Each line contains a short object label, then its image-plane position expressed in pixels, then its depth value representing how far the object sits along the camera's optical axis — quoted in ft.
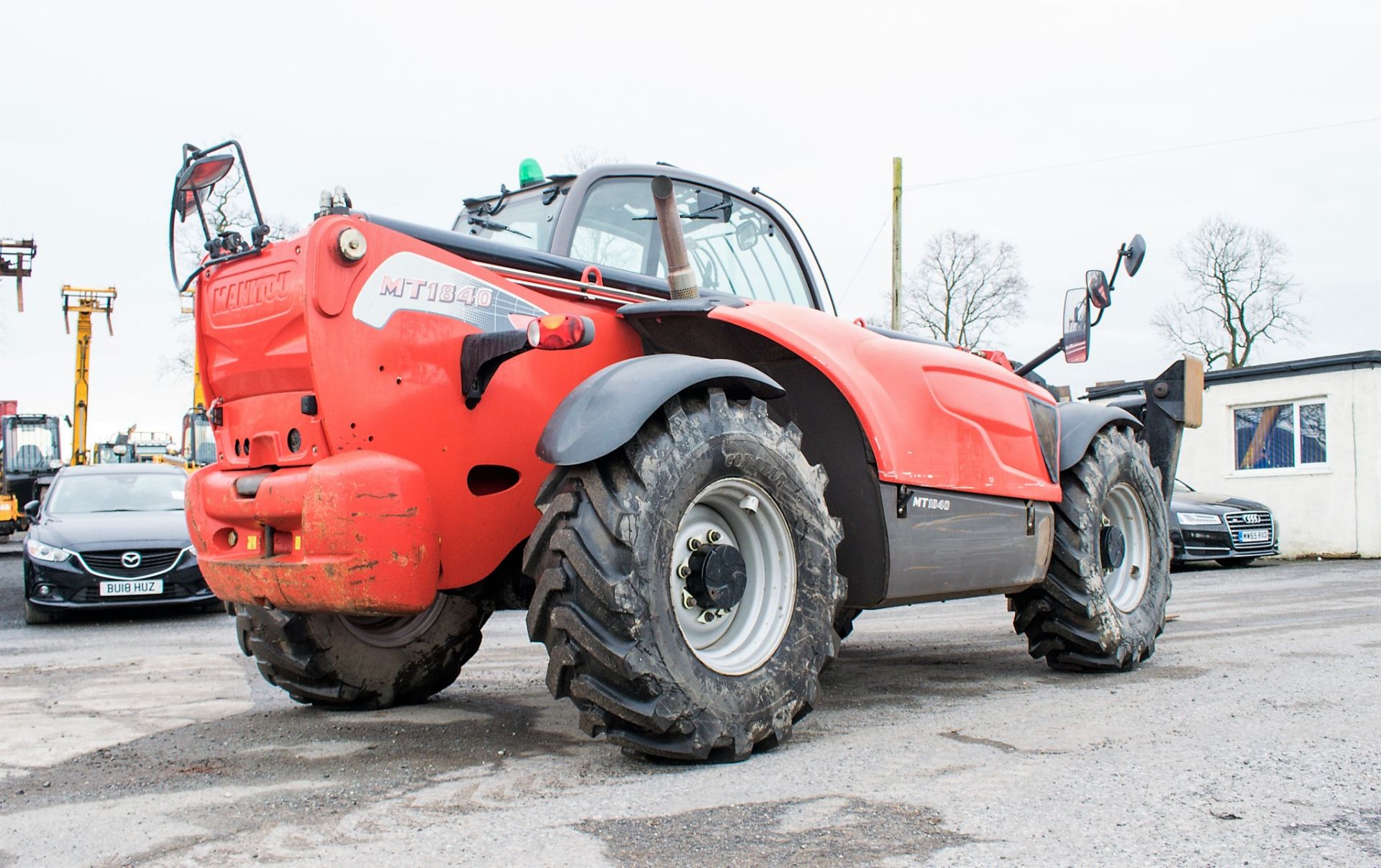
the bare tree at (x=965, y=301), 109.40
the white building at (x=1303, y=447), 61.67
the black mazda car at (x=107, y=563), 35.94
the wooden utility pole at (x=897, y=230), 73.78
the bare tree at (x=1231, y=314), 132.46
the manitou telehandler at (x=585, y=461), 11.79
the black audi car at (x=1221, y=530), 53.26
